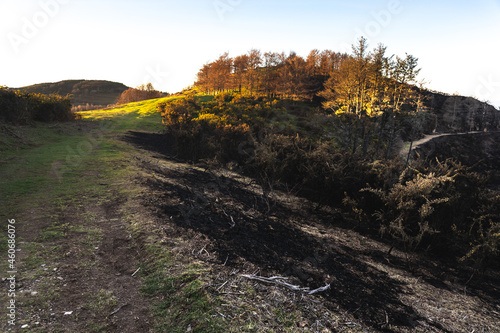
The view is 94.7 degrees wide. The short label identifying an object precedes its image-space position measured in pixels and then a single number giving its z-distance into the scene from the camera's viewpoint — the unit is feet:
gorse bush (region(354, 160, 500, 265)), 23.18
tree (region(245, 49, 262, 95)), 159.84
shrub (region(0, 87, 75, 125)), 55.67
